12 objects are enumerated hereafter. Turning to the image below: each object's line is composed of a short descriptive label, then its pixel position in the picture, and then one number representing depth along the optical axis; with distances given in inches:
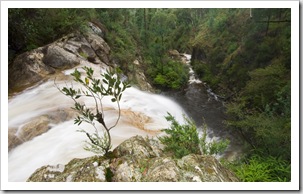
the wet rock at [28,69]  182.2
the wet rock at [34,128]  141.3
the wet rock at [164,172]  100.2
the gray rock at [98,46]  254.1
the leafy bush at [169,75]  258.8
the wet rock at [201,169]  103.3
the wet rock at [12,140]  132.5
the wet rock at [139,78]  230.3
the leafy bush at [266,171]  119.6
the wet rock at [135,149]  112.3
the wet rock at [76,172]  103.9
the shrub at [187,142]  129.2
